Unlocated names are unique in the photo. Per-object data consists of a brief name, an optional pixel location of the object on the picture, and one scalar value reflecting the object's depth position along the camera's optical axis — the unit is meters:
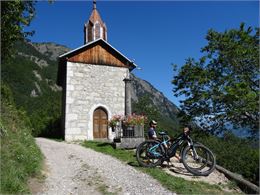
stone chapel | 17.20
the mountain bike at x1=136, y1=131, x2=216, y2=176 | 7.42
